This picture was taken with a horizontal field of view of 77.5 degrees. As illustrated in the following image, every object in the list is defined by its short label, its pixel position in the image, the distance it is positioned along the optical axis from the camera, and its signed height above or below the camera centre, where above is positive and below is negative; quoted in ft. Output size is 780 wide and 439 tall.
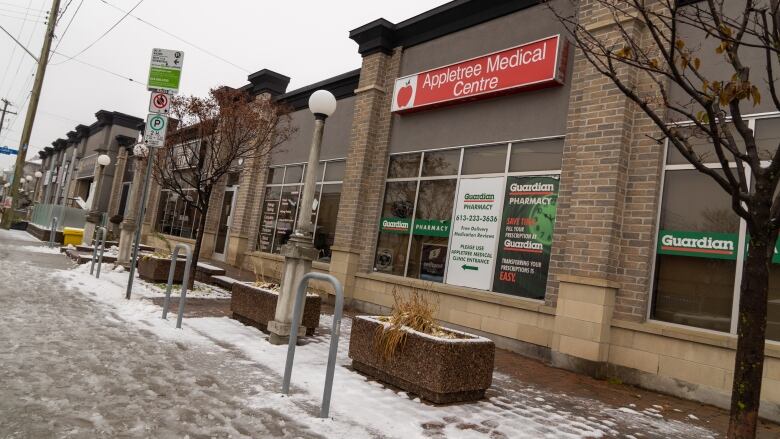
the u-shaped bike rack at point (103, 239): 34.68 -2.14
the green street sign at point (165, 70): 27.32 +8.31
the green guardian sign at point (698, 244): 20.34 +2.23
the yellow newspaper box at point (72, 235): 59.00 -3.65
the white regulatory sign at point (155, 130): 26.37 +4.72
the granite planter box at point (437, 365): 15.12 -3.49
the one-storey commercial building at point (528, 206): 21.11 +3.62
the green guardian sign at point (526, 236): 26.40 +1.95
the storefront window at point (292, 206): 43.01 +3.14
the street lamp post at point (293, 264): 20.99 -1.14
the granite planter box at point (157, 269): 34.99 -3.68
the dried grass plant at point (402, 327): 16.33 -2.46
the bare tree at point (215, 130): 33.47 +6.76
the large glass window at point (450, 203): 27.89 +3.70
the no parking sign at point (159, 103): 27.14 +6.36
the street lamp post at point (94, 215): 51.52 -0.66
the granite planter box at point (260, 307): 23.24 -3.57
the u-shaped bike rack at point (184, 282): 21.65 -2.71
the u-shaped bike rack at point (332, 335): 13.07 -2.66
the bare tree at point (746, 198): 10.44 +2.33
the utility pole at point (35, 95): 70.79 +15.11
